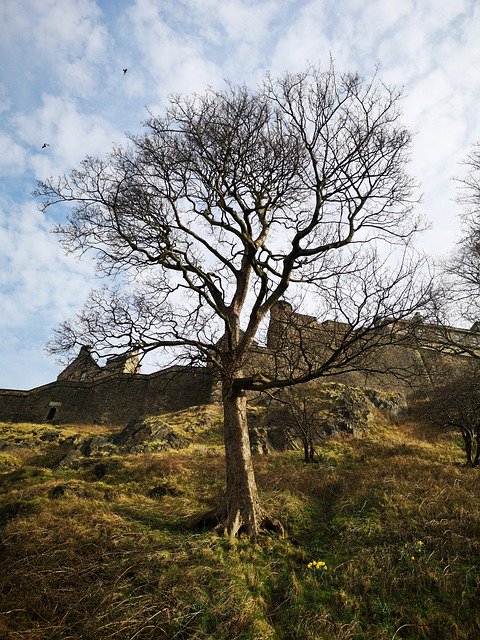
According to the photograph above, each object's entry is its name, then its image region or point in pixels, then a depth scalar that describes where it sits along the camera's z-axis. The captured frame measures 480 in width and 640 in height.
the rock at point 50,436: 16.50
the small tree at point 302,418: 11.88
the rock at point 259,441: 12.87
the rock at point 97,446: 12.88
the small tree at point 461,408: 11.26
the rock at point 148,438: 13.08
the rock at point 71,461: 10.82
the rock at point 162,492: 7.92
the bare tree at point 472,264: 9.47
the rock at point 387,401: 17.47
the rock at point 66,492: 6.94
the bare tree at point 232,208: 6.68
